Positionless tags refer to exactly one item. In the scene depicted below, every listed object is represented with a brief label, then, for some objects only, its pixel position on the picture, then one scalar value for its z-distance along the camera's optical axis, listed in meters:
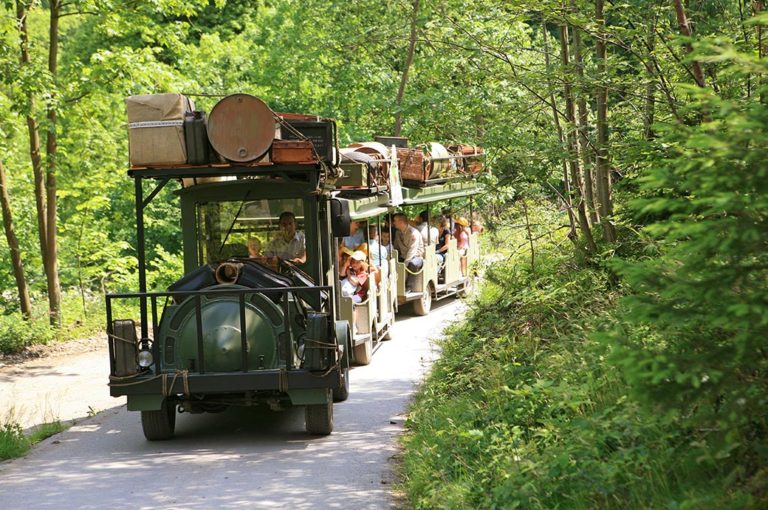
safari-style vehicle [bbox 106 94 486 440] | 9.35
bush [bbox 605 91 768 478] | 4.12
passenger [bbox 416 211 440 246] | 19.80
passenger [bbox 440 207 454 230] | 21.46
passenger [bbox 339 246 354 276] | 14.61
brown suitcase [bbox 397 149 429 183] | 18.61
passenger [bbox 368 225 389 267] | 15.75
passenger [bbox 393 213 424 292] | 18.86
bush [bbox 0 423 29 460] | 9.42
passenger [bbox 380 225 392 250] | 17.62
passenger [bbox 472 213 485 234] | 23.62
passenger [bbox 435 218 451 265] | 20.95
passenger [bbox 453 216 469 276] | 22.50
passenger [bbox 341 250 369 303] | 14.46
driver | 10.80
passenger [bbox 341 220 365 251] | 15.30
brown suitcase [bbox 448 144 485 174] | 20.37
